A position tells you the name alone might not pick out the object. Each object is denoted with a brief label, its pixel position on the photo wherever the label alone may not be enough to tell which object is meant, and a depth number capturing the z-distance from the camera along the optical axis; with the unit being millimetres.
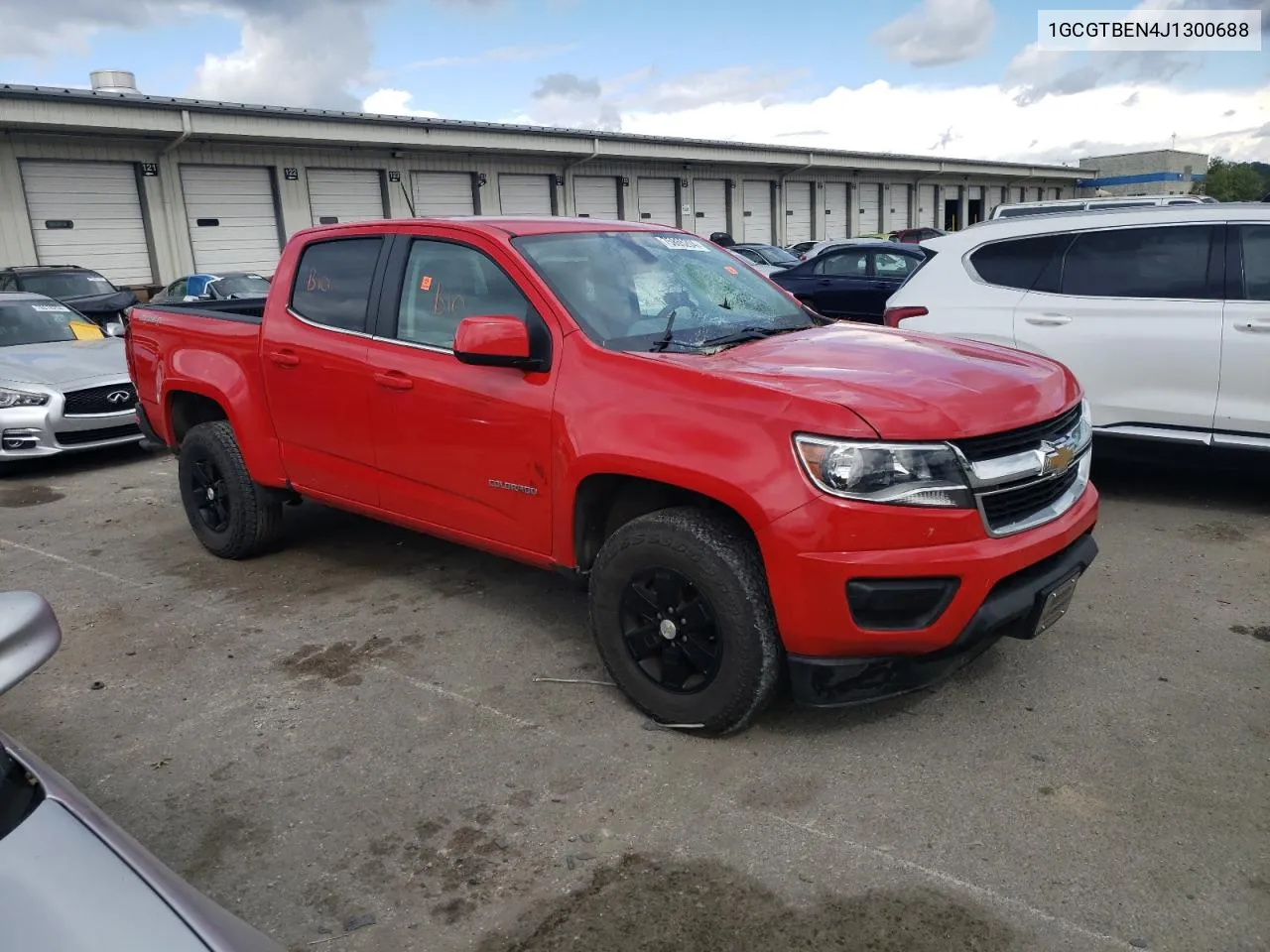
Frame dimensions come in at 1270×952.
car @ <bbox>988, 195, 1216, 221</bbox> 11367
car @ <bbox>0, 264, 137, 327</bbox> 14500
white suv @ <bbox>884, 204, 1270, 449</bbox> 5602
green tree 75312
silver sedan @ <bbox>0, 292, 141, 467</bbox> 7961
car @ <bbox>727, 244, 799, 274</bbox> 24094
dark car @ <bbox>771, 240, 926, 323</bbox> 12953
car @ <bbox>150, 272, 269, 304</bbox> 16906
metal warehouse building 19750
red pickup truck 3012
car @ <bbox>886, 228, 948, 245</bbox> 30500
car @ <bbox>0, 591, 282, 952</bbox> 1346
